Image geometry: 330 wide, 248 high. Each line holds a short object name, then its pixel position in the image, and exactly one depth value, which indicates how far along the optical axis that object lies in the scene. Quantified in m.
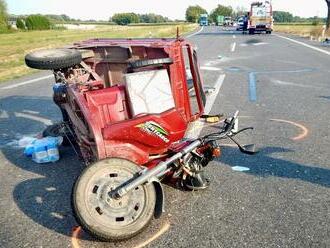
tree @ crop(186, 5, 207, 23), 128.38
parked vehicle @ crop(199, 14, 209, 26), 97.50
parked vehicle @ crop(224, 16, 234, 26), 81.42
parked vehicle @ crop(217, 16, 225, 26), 95.12
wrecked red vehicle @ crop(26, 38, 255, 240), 3.41
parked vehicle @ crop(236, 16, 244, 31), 55.75
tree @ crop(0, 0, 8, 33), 62.78
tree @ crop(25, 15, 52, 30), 70.06
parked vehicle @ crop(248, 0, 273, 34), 42.06
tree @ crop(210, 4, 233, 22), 139.38
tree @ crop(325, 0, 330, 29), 38.91
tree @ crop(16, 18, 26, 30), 69.12
